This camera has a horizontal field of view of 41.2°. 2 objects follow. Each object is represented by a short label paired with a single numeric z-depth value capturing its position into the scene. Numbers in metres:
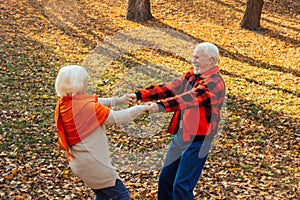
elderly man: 4.09
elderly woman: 3.57
